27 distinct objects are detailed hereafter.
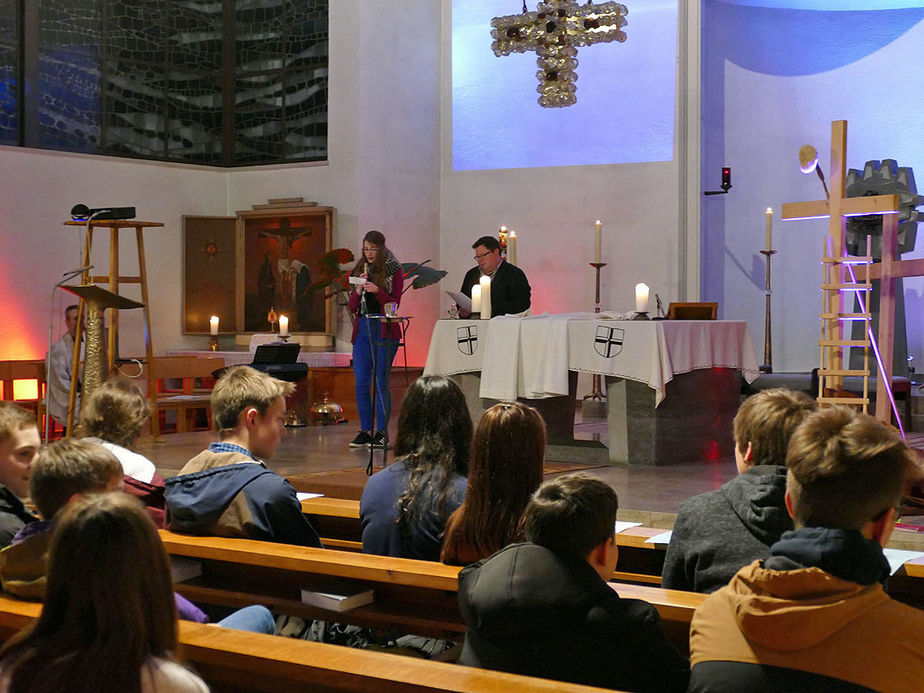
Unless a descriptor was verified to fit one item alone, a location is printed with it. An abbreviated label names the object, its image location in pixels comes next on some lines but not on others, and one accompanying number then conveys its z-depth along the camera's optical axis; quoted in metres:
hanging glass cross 7.62
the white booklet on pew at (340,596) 3.04
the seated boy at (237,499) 3.23
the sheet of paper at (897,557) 2.73
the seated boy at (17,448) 3.29
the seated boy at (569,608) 2.05
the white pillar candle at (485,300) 7.66
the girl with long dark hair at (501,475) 2.75
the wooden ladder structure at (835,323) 6.04
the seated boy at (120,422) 3.69
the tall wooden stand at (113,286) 7.35
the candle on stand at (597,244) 10.38
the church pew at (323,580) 2.81
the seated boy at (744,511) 2.56
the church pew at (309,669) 1.96
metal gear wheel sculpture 10.00
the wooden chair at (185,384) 10.21
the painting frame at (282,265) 11.98
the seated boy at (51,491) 2.31
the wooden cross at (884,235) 6.07
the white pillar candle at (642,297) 7.23
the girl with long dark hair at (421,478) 3.25
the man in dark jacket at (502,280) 8.09
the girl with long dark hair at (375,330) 7.60
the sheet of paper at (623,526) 3.40
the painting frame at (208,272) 12.21
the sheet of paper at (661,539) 3.18
